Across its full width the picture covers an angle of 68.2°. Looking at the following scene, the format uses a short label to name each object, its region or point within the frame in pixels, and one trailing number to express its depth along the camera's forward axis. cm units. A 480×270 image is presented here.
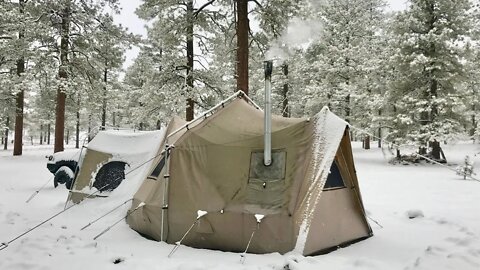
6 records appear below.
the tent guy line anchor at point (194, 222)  575
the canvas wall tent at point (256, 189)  552
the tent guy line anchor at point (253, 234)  526
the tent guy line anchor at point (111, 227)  642
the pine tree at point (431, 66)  1625
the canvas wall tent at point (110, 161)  900
